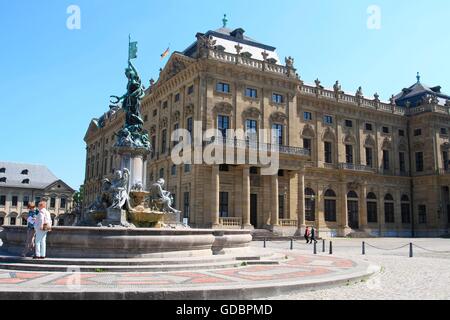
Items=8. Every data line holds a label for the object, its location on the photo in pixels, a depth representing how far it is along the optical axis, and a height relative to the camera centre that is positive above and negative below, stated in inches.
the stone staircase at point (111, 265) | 462.3 -62.0
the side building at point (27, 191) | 3415.4 +151.9
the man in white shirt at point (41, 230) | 487.8 -23.7
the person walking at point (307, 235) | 1345.0 -79.1
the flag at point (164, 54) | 1643.7 +601.9
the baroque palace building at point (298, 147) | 1660.9 +314.5
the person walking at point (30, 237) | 509.4 -33.3
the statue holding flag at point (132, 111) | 855.5 +207.8
